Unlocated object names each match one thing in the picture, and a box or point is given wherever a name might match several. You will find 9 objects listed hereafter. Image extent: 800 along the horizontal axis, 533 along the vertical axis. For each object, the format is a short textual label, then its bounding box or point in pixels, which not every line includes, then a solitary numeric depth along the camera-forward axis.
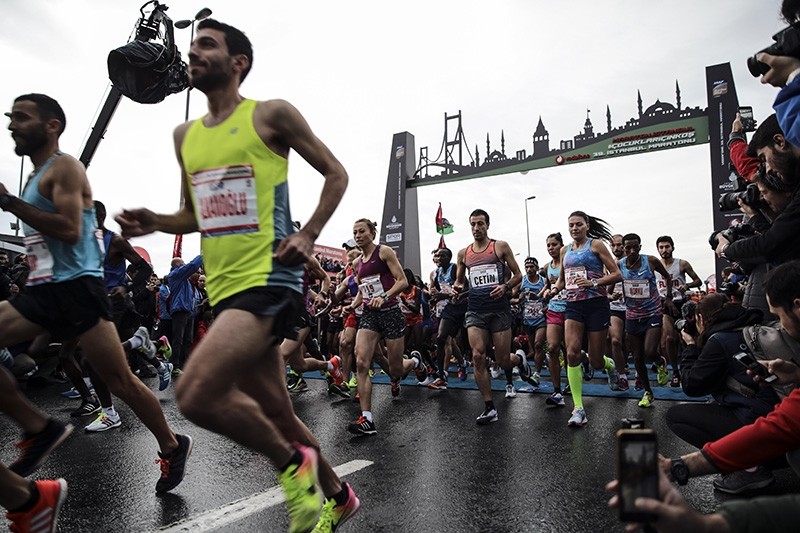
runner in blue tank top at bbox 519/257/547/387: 9.57
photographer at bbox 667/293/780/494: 3.08
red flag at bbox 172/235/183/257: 16.80
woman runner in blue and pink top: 5.88
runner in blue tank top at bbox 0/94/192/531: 2.87
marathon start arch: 16.47
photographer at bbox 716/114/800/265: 2.99
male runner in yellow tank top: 2.03
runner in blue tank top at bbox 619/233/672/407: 7.17
